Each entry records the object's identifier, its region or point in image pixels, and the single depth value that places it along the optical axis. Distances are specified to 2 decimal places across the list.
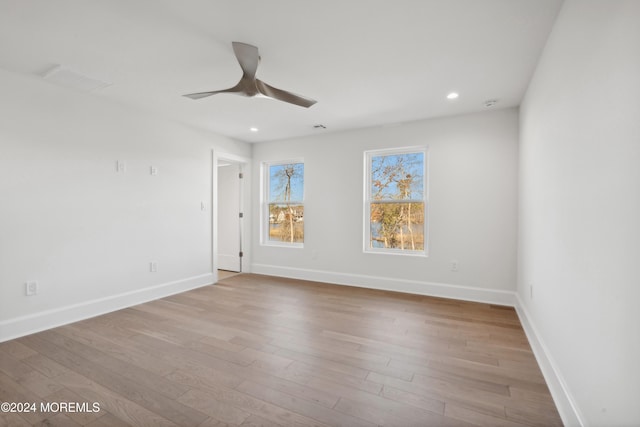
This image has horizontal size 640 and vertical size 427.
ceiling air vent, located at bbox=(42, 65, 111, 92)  2.60
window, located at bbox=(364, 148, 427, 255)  4.15
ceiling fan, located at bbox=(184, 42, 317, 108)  2.19
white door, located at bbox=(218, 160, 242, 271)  5.48
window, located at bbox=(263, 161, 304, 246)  5.12
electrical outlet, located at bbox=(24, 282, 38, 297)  2.72
